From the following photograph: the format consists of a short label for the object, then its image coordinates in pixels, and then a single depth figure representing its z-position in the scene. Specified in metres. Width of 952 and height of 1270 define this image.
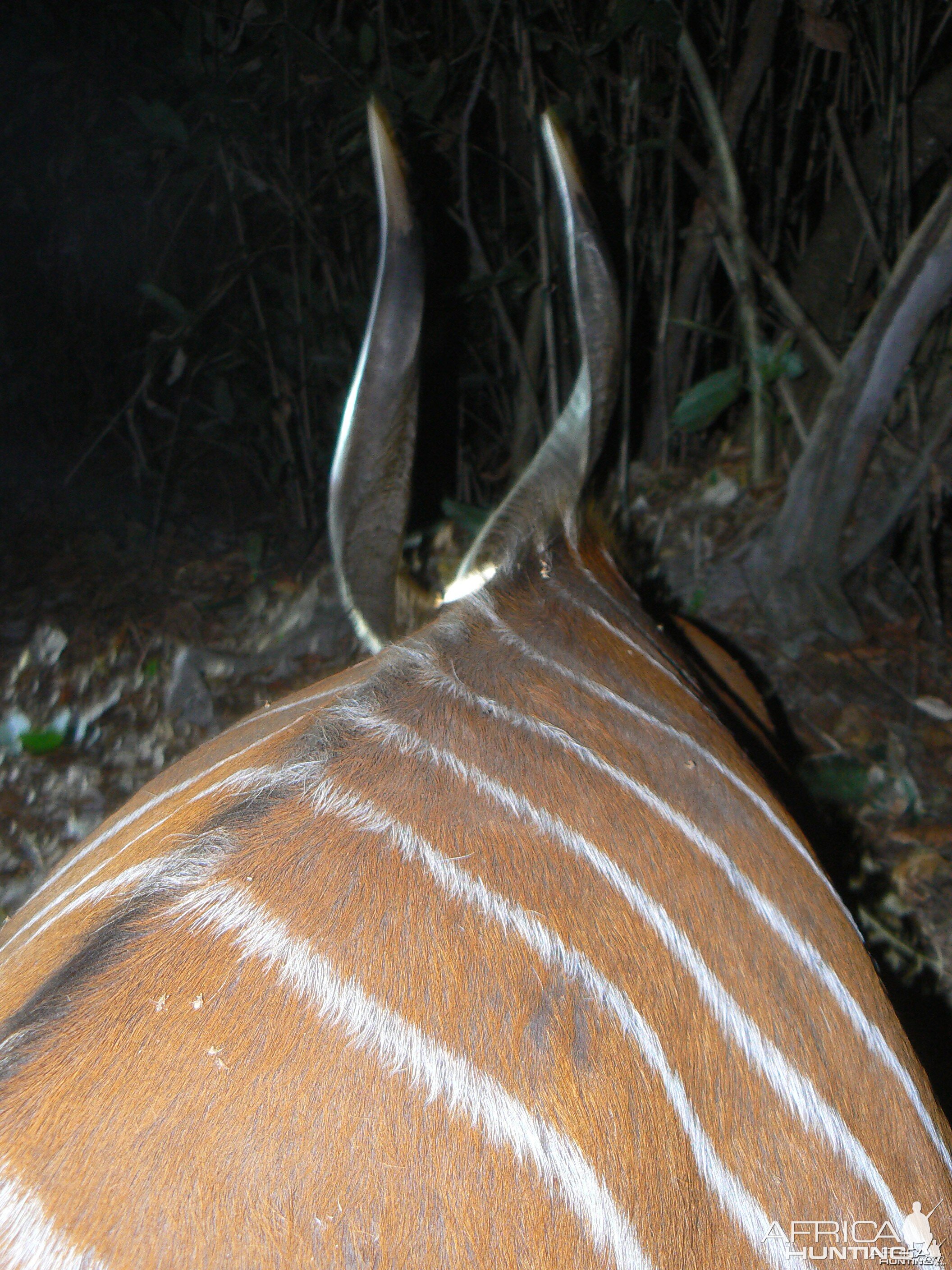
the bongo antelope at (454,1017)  0.42
